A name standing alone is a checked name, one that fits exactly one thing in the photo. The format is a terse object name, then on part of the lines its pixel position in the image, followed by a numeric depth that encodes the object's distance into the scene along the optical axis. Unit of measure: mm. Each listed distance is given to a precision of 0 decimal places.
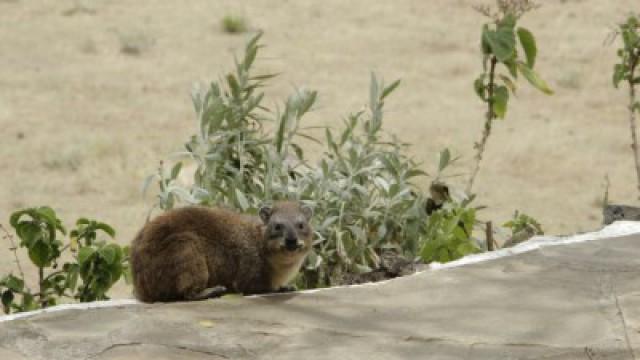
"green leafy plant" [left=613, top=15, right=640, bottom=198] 17155
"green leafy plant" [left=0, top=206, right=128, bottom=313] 13773
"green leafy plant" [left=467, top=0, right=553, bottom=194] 15664
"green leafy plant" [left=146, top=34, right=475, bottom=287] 14758
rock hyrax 11969
